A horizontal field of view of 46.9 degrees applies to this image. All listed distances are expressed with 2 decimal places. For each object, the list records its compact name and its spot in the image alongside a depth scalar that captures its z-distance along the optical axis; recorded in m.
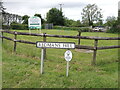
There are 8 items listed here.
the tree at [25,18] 49.86
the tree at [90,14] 53.03
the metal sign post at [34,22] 16.87
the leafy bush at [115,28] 32.25
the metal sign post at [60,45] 3.41
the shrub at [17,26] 37.28
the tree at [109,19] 44.25
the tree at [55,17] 58.19
